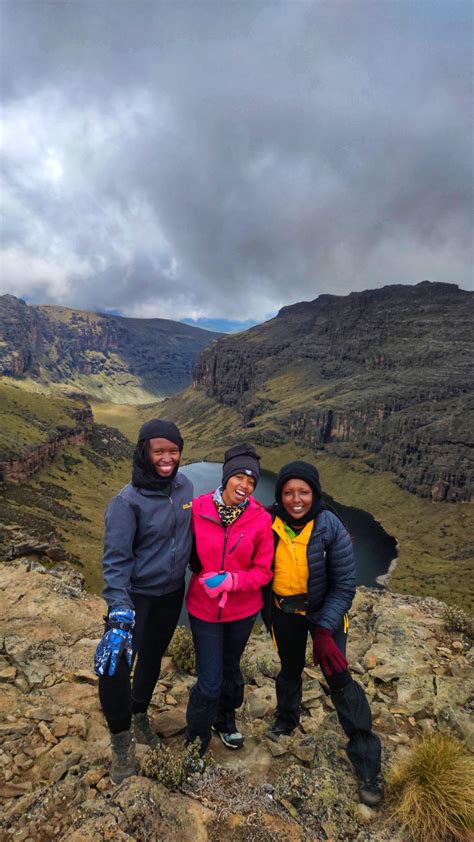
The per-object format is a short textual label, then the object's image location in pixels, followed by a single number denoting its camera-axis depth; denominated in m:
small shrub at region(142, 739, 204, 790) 5.38
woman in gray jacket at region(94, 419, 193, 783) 5.32
